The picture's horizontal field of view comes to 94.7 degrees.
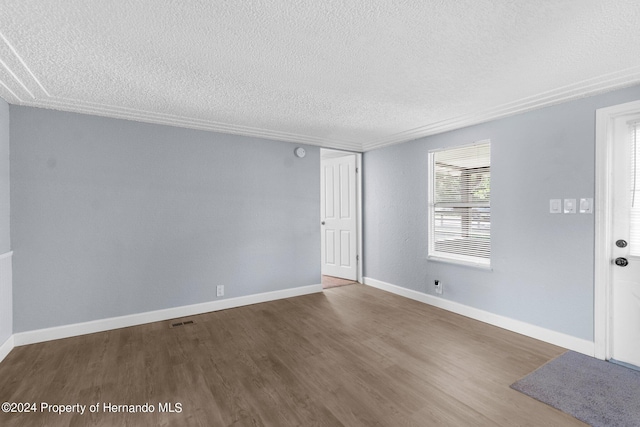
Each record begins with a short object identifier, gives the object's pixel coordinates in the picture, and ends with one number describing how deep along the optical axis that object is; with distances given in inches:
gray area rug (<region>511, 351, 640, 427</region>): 74.4
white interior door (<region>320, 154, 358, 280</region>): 209.0
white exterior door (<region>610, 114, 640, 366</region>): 97.7
